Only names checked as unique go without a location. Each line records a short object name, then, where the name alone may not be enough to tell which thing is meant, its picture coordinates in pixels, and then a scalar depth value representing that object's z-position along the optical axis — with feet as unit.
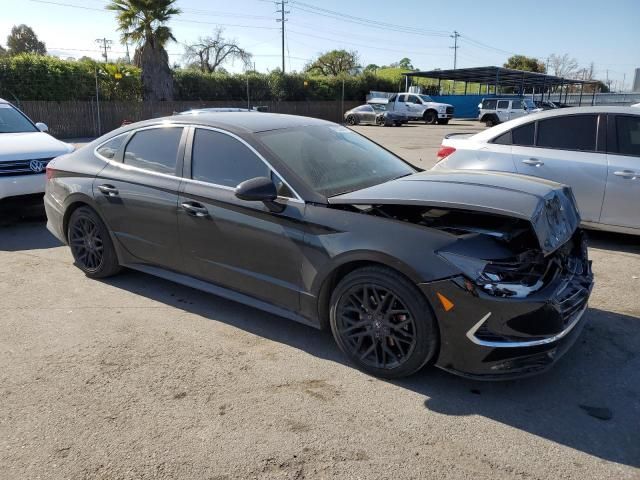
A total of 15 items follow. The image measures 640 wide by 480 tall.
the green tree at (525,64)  246.27
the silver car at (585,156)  18.85
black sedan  9.93
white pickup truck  123.54
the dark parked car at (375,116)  114.73
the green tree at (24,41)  270.46
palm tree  89.86
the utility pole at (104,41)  252.75
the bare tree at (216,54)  234.17
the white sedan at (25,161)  22.97
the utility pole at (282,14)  222.69
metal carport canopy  141.08
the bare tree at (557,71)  267.39
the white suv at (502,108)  109.19
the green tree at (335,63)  247.13
